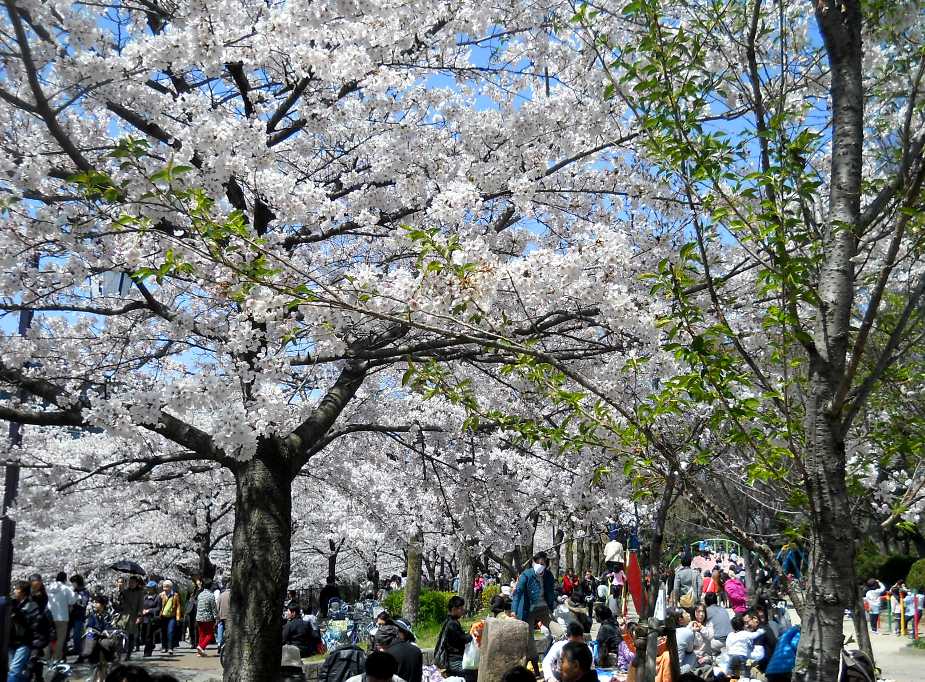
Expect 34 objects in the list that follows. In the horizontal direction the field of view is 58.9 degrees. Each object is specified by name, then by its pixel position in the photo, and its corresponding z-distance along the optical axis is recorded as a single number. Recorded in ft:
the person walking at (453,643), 30.55
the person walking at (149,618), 56.80
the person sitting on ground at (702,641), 34.06
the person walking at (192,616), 67.66
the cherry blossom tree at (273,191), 23.44
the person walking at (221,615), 48.89
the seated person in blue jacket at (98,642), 36.94
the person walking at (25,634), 32.60
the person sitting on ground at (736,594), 54.08
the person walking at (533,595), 34.71
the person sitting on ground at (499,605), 32.19
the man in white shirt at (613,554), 42.22
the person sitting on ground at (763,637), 30.42
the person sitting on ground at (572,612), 39.47
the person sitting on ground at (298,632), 42.68
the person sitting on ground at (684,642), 31.58
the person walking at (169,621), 60.23
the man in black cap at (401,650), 24.67
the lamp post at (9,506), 30.63
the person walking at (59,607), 43.57
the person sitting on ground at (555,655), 25.36
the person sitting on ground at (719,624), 36.96
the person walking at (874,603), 69.15
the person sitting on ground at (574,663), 16.17
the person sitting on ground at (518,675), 14.80
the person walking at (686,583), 47.52
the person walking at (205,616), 56.54
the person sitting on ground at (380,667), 16.87
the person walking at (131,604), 53.06
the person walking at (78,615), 50.05
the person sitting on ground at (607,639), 35.50
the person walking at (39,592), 34.83
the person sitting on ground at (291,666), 30.63
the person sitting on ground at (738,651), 30.58
